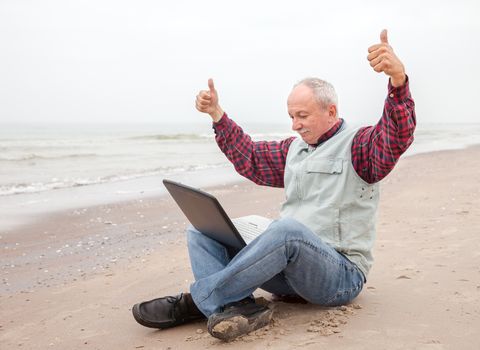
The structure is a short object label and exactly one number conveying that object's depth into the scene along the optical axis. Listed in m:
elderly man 2.52
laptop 2.62
